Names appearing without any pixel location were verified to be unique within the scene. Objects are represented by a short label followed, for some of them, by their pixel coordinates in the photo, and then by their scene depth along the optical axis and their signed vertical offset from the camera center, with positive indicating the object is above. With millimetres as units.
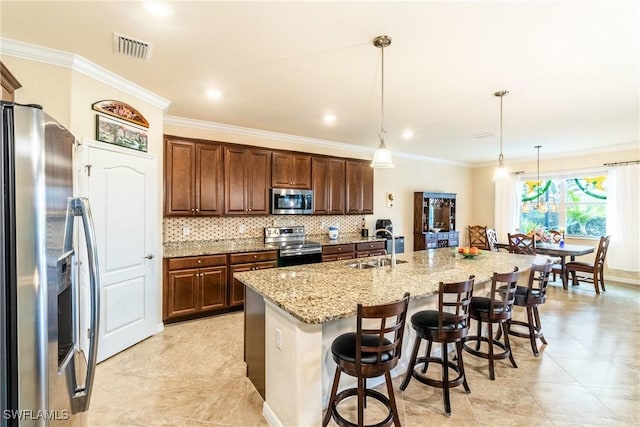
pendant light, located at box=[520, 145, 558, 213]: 6848 +205
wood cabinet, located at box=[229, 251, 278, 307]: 4027 -724
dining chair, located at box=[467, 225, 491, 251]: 7398 -604
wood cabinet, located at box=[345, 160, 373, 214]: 5629 +469
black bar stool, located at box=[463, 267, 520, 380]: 2447 -837
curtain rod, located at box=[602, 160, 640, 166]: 5607 +932
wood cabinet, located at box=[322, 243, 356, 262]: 4875 -663
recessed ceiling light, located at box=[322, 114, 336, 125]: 4152 +1315
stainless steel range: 4434 -509
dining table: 5195 -678
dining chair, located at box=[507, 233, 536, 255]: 5570 -608
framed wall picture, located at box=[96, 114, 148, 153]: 2822 +777
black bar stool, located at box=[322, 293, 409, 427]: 1654 -845
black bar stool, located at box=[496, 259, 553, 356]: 2951 -828
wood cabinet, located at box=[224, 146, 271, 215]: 4359 +473
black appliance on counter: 6180 -490
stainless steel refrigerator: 938 -186
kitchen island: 1753 -659
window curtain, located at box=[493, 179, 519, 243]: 7352 +76
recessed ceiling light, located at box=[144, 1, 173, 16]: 1890 +1300
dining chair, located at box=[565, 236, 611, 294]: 5236 -981
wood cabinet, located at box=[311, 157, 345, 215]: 5223 +483
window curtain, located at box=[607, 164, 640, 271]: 5605 -108
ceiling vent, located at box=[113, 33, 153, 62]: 2291 +1297
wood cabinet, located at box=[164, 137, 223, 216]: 3895 +455
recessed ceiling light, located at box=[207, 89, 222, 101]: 3289 +1311
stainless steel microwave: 4738 +170
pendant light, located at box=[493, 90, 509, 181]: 3635 +466
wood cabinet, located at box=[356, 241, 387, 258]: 5344 -668
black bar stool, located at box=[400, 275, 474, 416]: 2105 -845
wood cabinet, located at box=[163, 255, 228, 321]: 3619 -919
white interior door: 2801 -257
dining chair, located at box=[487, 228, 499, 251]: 6754 -613
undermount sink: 3053 -538
